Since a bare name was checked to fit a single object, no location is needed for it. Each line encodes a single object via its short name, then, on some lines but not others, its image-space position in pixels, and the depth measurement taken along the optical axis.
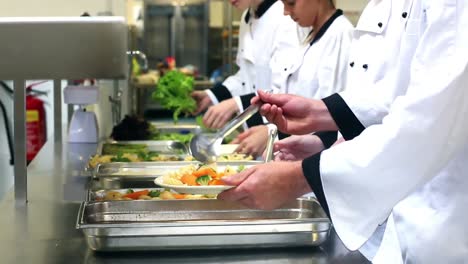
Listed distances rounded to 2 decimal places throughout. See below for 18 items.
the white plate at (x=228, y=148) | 2.37
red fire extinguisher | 3.36
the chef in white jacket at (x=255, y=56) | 2.55
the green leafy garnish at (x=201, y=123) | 3.10
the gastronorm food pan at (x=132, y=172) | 1.98
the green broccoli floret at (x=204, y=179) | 1.52
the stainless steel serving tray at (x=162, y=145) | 2.70
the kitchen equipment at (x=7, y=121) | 3.42
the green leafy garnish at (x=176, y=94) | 3.11
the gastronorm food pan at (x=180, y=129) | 3.18
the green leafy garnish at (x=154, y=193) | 1.66
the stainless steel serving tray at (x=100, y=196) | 1.55
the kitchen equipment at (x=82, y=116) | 2.70
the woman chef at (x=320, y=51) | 2.12
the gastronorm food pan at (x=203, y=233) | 1.25
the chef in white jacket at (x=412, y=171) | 1.02
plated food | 1.40
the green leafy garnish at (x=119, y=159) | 2.26
